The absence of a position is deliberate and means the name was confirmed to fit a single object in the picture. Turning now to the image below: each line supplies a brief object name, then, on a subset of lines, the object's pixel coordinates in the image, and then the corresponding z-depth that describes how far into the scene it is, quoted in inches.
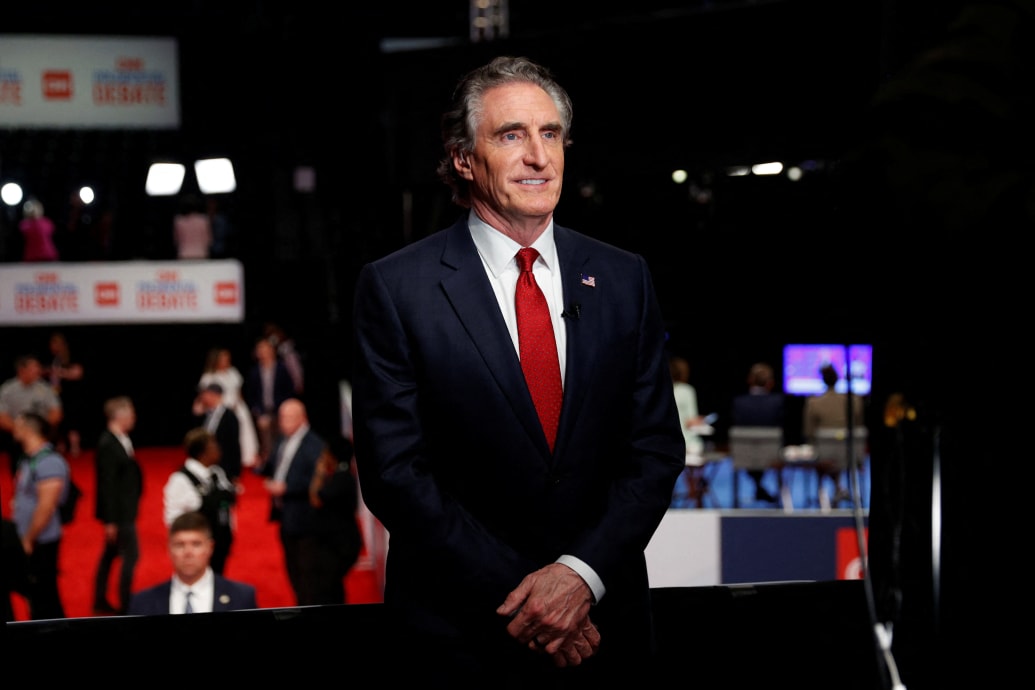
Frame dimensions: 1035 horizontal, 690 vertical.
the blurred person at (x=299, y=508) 280.4
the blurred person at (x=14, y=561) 235.4
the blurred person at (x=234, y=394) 519.8
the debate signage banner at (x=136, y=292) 406.3
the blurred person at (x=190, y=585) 207.2
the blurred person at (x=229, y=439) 364.8
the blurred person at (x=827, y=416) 424.8
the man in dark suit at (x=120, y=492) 309.3
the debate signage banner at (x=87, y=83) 365.7
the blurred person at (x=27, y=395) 447.2
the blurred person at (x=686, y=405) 416.8
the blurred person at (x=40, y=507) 278.7
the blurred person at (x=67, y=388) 601.6
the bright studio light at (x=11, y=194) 639.1
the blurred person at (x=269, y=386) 518.3
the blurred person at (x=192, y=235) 515.2
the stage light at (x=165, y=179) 610.9
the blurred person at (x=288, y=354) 527.2
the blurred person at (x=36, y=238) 522.9
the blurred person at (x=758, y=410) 445.1
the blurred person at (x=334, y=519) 277.7
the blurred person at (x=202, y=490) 284.7
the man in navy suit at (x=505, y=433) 71.3
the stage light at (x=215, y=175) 542.9
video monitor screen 533.6
